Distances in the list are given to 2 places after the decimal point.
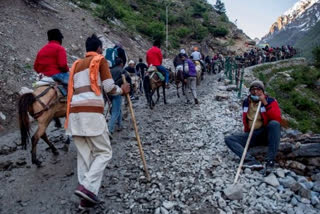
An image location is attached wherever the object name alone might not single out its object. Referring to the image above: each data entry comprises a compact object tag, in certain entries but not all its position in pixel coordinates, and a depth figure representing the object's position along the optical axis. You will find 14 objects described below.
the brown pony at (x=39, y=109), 4.69
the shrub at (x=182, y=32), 37.78
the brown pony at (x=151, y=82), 9.36
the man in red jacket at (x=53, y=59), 5.21
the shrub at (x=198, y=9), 46.54
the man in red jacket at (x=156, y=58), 9.27
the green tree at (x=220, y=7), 54.16
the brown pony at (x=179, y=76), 10.04
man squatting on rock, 4.27
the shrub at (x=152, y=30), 30.28
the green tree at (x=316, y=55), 29.58
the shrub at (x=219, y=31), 41.88
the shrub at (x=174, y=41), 34.53
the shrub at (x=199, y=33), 38.62
